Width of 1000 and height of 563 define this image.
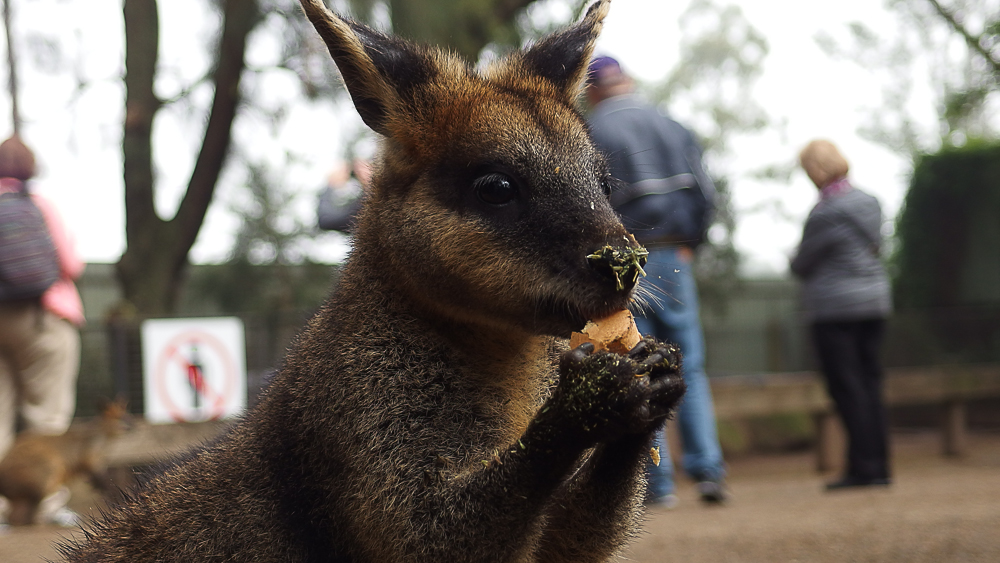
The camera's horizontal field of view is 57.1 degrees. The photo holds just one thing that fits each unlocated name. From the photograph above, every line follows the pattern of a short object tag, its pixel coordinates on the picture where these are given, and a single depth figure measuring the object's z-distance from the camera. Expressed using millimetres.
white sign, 10164
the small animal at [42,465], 8227
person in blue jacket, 6160
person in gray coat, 7629
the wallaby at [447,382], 2389
